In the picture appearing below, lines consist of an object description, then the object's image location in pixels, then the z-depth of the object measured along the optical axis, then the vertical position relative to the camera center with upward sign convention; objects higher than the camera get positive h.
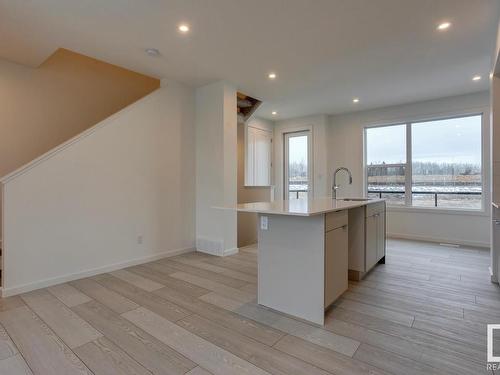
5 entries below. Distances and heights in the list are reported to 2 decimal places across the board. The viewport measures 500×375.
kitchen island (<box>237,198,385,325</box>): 2.11 -0.60
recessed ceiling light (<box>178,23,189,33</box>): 2.71 +1.64
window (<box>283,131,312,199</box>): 6.62 +0.55
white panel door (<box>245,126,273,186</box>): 6.18 +0.75
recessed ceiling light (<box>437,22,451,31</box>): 2.68 +1.63
